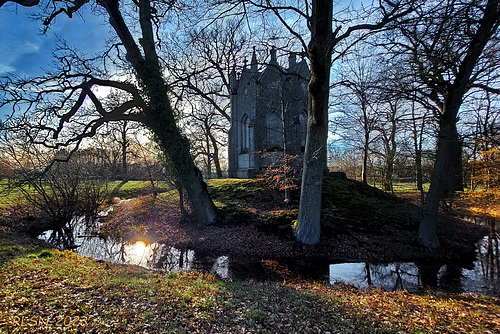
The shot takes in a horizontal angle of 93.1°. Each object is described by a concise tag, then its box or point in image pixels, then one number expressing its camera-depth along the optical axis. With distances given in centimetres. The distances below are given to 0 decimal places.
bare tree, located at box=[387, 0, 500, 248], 534
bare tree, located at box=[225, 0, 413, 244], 669
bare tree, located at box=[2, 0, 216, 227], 896
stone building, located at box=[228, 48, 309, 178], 1704
